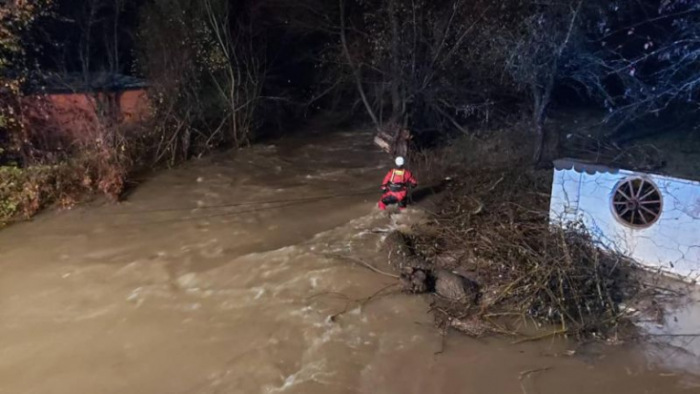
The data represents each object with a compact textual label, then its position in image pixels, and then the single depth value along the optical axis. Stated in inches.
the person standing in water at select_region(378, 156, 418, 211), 369.1
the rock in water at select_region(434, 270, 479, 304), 268.0
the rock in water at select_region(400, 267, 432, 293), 281.6
